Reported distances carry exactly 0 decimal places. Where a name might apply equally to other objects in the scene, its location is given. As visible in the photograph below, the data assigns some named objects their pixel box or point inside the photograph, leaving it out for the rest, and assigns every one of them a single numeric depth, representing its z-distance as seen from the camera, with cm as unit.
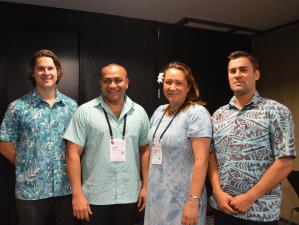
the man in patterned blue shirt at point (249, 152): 150
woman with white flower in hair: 163
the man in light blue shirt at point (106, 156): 180
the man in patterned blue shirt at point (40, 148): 182
